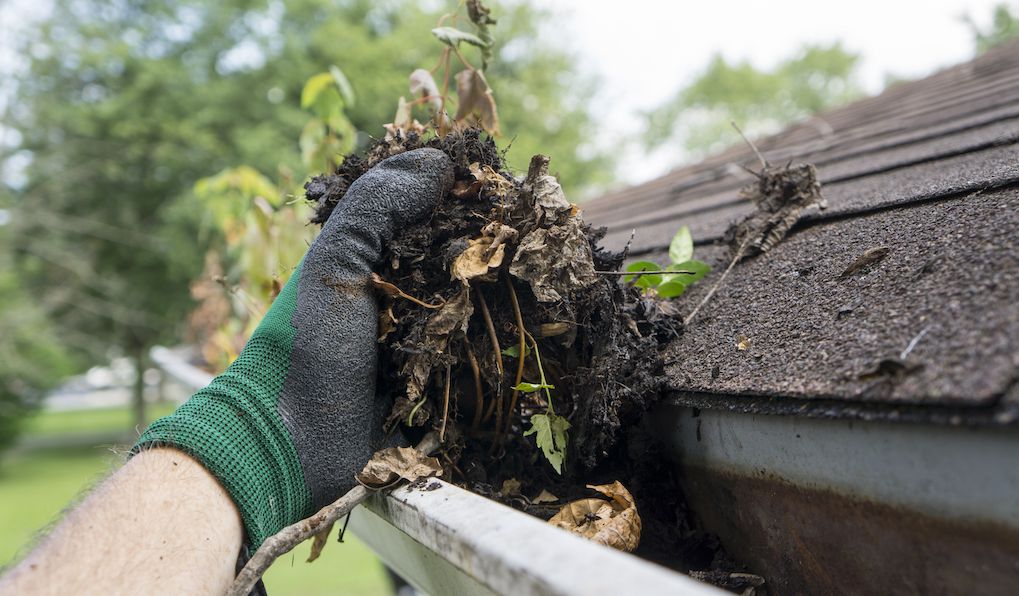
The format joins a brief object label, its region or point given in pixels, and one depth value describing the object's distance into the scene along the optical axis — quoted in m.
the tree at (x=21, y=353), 10.06
